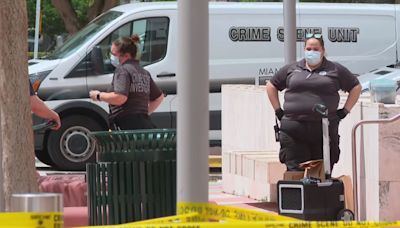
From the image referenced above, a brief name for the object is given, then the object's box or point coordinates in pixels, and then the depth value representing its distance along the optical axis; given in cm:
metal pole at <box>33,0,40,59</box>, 5971
